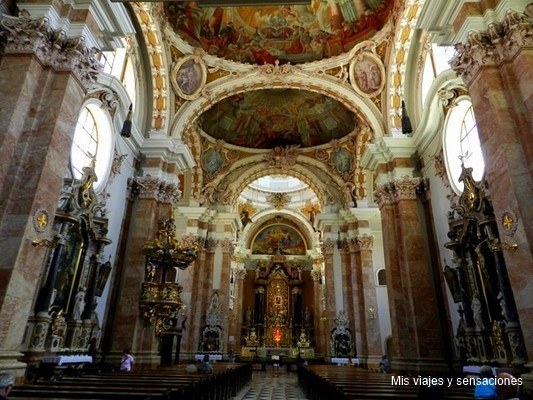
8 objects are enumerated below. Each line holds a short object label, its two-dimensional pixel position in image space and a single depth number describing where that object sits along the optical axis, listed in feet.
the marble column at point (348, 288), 52.47
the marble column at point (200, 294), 51.02
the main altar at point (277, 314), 90.48
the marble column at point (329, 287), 56.08
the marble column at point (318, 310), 71.43
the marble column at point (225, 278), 57.51
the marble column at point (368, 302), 48.24
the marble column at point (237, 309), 72.13
